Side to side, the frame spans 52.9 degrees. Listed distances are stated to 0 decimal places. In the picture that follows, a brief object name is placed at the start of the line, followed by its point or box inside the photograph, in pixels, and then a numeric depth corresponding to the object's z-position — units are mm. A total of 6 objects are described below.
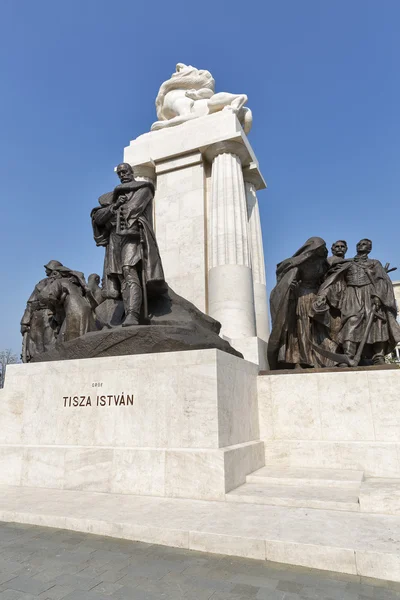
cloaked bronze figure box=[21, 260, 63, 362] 10222
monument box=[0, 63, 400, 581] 4254
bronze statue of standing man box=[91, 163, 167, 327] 7414
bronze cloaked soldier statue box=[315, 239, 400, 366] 8688
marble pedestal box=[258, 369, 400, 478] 6691
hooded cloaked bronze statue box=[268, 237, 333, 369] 9031
